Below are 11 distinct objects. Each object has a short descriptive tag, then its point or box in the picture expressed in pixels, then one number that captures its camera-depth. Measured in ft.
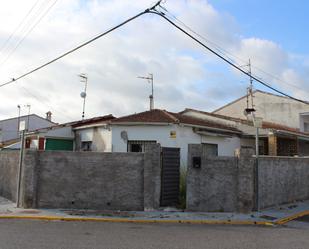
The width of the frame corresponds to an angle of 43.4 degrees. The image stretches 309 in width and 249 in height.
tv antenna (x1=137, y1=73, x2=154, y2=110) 90.84
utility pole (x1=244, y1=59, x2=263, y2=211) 43.60
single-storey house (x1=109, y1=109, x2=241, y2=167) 59.57
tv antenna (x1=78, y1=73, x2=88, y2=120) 94.91
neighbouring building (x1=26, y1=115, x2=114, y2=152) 67.72
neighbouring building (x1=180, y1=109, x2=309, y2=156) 69.97
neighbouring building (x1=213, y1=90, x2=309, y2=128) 101.60
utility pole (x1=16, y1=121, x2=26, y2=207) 44.39
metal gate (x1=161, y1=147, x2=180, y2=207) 43.11
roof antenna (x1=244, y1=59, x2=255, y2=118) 101.40
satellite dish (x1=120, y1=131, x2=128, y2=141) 60.13
